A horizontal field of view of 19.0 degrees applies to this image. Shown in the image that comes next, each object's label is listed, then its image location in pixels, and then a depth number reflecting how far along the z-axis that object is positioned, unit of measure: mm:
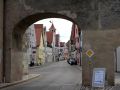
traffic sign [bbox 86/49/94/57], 24078
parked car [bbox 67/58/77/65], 84419
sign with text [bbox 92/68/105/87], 20500
